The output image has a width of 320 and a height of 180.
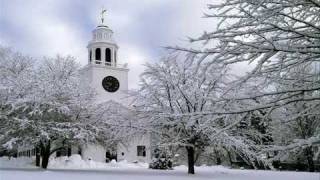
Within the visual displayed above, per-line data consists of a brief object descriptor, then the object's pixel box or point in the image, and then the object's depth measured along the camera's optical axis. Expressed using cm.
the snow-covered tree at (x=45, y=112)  1848
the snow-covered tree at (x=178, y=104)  1621
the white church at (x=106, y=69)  3785
